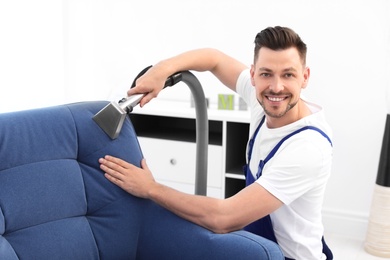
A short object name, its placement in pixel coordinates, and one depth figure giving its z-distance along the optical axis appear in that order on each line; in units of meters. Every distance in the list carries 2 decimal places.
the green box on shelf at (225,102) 3.50
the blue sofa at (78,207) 1.75
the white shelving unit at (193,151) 3.34
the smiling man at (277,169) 1.87
